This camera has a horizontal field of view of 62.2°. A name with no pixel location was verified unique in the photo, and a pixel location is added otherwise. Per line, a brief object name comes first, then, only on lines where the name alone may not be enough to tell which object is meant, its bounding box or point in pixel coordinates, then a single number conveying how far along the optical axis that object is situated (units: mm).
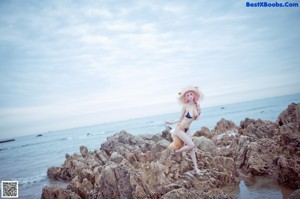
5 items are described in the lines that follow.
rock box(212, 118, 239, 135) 18297
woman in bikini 6367
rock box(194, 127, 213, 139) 16577
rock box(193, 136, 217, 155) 10068
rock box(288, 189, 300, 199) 4445
